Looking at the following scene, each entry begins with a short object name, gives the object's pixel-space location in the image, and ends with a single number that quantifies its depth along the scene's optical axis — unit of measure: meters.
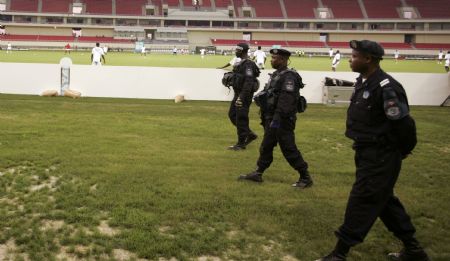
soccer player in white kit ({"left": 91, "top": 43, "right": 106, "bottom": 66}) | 29.14
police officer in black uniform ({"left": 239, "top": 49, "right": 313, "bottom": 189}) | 6.15
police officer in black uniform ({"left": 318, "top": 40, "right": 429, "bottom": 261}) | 3.84
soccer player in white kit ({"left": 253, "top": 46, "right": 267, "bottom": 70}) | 31.44
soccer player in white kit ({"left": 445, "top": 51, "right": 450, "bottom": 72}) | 37.50
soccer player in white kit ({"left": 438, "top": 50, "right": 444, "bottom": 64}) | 56.17
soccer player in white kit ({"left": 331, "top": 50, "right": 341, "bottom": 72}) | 34.53
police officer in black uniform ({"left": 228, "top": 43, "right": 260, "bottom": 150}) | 8.62
